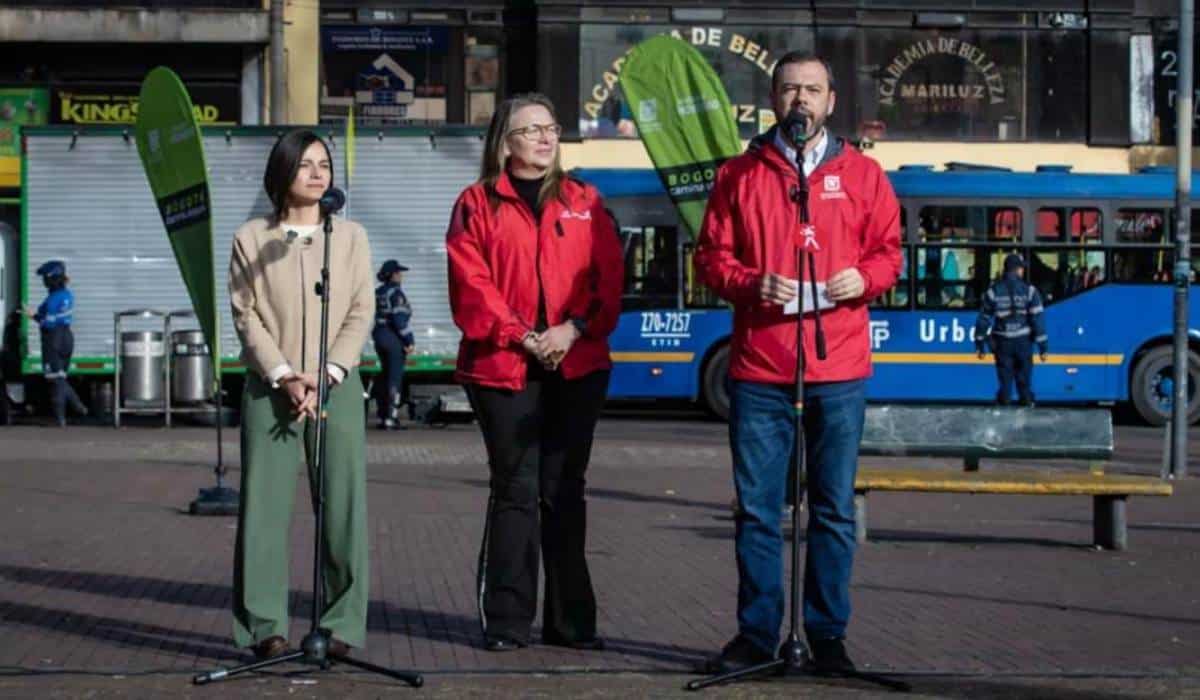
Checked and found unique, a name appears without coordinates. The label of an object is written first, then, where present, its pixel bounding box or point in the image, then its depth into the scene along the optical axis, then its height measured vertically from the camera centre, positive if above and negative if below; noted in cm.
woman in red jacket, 800 -9
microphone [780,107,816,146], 721 +68
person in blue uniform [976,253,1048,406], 2334 +8
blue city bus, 2652 +52
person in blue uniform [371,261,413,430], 2406 -6
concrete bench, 1230 -61
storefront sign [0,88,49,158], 3369 +333
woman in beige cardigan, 769 -26
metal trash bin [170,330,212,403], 2498 -43
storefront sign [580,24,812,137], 3462 +424
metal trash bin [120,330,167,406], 2483 -46
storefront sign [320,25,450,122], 3466 +413
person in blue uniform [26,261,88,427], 2412 +0
